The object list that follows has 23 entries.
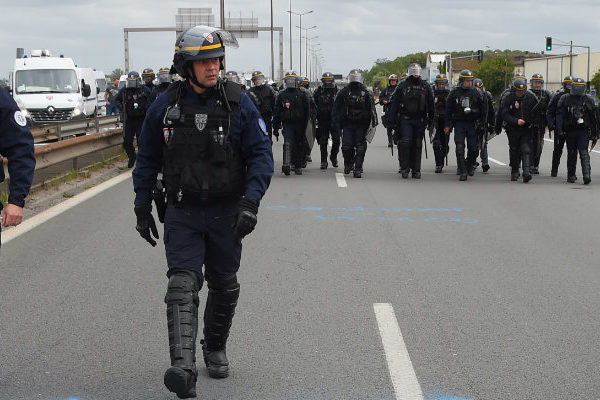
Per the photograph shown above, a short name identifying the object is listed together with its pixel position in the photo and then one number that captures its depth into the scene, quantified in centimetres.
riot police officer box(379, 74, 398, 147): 2486
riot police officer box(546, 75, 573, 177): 1738
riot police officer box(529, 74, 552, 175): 1776
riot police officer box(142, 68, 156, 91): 1962
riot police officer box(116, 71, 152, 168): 1838
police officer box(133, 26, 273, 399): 501
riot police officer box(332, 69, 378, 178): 1766
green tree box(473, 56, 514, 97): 17050
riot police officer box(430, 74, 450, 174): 1878
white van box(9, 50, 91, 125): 3084
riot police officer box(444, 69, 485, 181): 1739
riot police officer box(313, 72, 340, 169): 1961
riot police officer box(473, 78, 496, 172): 1766
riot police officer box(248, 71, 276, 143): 1936
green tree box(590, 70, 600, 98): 10641
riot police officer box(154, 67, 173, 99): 1745
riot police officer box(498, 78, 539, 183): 1736
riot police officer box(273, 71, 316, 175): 1823
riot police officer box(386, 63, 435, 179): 1730
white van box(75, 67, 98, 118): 3212
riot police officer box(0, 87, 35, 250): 504
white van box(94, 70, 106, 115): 4472
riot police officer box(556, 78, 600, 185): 1689
